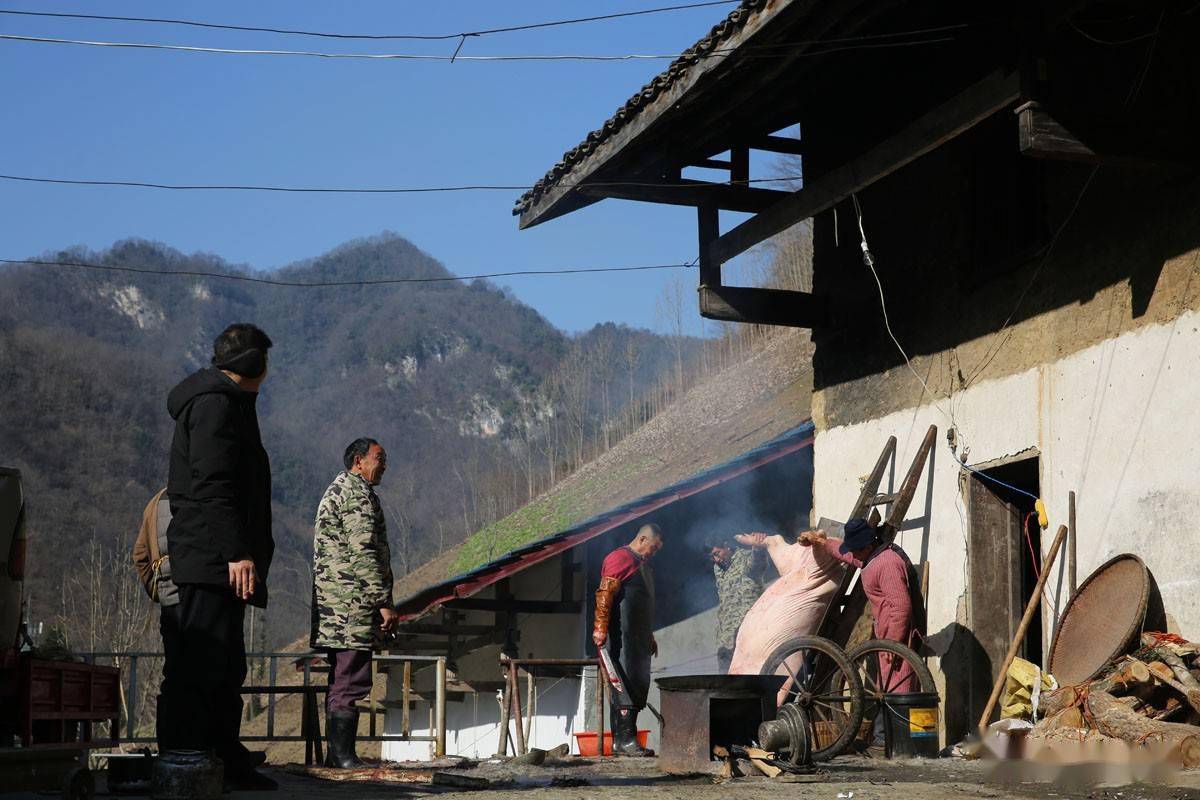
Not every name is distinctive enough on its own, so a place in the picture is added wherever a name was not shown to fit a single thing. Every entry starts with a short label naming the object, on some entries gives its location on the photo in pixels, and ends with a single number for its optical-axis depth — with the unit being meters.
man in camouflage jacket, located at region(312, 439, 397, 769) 7.80
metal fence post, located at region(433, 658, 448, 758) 9.80
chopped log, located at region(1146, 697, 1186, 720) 7.00
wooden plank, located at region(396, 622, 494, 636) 18.02
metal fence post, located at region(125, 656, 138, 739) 15.24
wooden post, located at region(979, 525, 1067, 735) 8.91
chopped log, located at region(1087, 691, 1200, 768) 6.66
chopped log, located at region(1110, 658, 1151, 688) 7.14
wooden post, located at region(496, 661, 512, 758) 11.20
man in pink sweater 9.53
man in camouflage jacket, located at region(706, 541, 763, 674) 14.59
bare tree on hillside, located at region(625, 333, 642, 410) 48.12
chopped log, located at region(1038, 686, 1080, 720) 7.39
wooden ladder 10.68
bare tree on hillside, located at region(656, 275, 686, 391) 44.35
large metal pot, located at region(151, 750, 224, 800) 5.27
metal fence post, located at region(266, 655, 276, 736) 15.41
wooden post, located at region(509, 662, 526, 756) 11.29
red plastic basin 11.18
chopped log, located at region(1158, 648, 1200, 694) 6.92
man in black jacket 5.49
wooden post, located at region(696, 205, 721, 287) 12.38
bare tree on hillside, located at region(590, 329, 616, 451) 47.35
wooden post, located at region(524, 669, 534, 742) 12.25
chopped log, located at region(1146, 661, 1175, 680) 7.05
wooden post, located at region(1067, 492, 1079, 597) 8.84
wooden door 9.80
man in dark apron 10.86
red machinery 6.91
